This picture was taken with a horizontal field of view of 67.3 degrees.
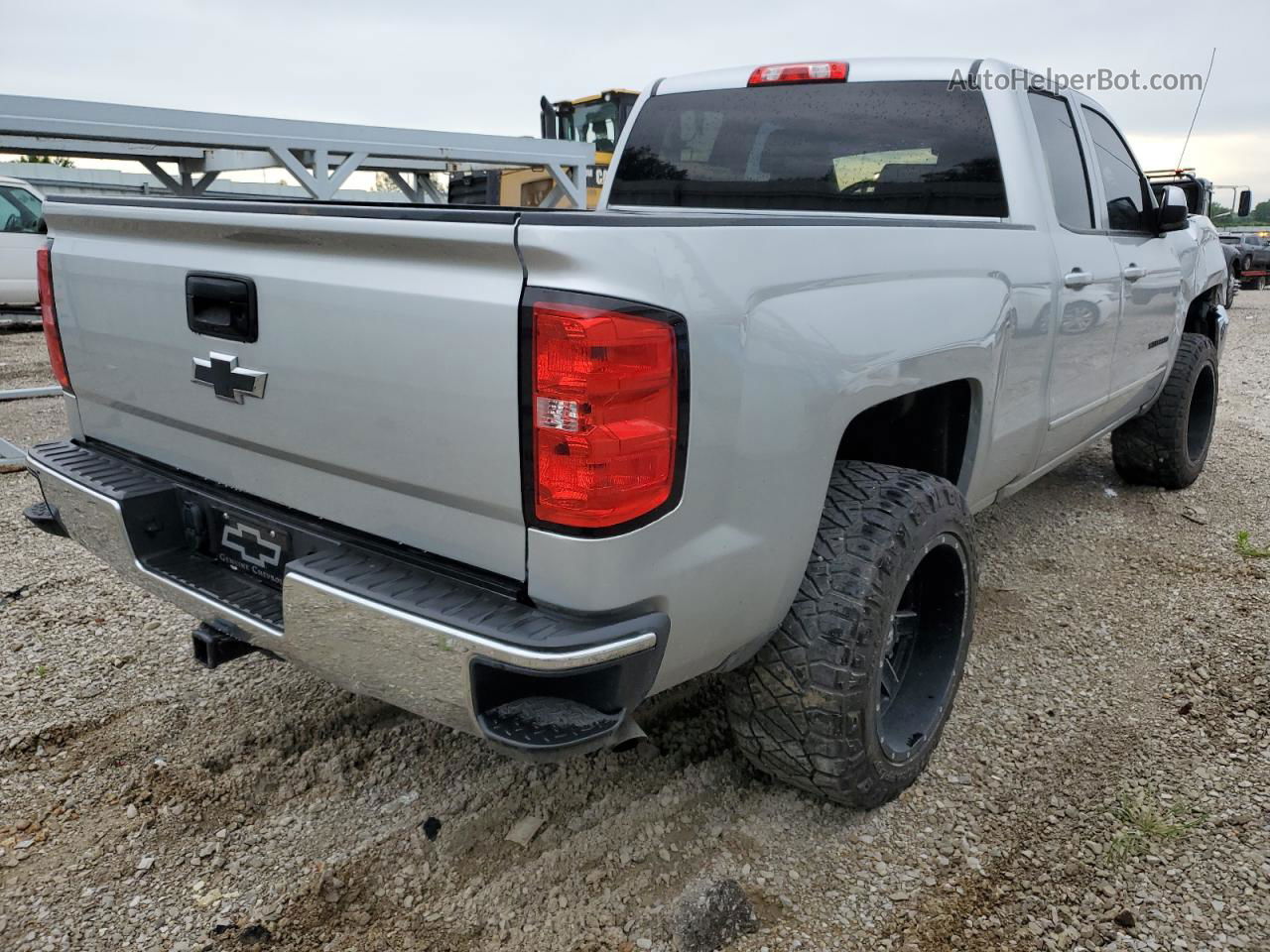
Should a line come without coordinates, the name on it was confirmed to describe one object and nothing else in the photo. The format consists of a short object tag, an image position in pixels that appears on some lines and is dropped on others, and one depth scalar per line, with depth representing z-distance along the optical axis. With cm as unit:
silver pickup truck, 164
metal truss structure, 559
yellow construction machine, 1270
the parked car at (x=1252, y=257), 2211
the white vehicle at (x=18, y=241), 1130
